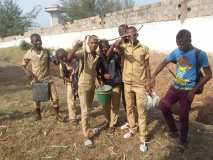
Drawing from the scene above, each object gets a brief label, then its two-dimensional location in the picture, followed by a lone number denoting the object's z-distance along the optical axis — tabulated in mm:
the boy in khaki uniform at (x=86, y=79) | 2758
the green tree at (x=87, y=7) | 20614
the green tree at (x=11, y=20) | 23020
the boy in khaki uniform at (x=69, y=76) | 3245
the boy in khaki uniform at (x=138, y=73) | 2750
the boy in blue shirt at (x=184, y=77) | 2577
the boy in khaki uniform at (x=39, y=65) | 3338
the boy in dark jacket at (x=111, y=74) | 2904
